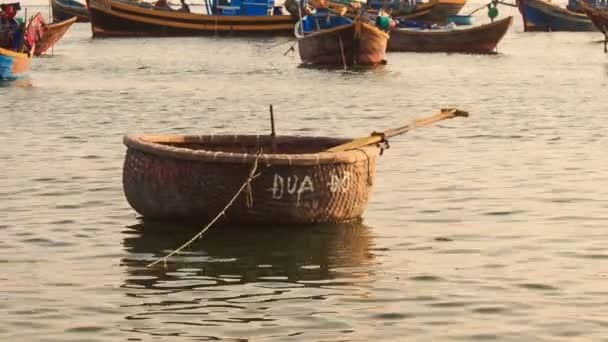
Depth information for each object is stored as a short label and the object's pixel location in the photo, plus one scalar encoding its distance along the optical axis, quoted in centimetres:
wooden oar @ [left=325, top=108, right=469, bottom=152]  1245
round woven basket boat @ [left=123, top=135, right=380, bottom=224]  1152
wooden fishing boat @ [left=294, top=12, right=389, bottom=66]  4038
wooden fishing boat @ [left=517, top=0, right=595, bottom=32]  7431
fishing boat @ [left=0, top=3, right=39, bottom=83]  3288
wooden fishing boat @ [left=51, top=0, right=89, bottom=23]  7806
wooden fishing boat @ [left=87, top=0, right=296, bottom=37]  6344
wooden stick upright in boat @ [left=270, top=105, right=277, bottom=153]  1349
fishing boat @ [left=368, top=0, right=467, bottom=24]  6925
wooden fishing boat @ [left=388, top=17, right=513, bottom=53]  4997
